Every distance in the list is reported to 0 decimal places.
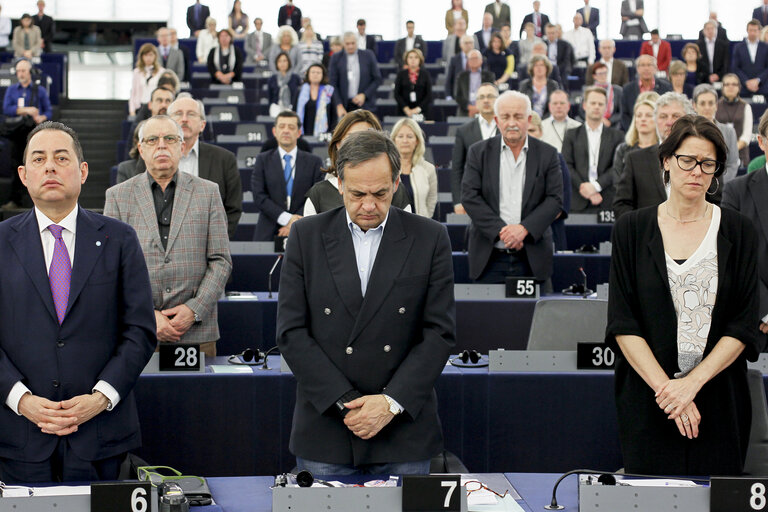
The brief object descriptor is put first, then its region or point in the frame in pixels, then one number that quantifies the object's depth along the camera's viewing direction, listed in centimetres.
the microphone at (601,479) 222
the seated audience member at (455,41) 1391
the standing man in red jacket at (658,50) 1368
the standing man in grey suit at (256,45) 1583
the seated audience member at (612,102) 989
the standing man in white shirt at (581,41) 1557
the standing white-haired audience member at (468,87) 1121
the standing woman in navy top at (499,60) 1266
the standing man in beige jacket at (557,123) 727
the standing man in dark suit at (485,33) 1455
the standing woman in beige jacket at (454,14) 1536
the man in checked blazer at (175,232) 349
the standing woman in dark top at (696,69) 1271
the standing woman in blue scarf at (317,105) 975
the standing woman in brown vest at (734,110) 944
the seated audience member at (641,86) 885
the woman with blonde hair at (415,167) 552
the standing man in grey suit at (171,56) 1295
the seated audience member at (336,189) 393
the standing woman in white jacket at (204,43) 1533
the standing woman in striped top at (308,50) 1199
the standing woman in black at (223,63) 1339
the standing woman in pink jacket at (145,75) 984
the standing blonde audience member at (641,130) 559
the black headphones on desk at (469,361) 370
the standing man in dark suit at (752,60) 1307
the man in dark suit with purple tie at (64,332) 260
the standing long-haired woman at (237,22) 1633
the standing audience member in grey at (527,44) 1412
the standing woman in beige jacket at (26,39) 1459
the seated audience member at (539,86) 941
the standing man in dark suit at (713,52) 1330
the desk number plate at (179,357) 347
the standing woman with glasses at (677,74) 860
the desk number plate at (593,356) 353
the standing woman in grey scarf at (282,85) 1070
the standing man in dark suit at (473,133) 589
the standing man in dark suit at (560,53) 1367
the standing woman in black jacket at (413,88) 1129
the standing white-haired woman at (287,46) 1216
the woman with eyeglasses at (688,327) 260
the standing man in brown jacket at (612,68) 1175
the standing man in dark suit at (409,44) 1481
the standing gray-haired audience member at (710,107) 592
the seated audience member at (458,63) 1180
